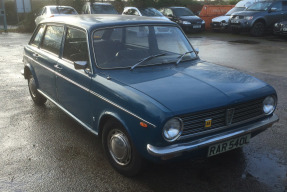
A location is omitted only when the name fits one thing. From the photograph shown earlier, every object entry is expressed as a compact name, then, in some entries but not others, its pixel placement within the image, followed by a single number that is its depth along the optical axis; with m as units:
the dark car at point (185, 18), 18.48
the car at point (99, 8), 16.68
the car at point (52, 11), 16.95
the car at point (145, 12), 17.03
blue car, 2.98
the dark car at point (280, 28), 15.36
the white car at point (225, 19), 18.86
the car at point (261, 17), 16.78
